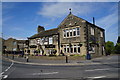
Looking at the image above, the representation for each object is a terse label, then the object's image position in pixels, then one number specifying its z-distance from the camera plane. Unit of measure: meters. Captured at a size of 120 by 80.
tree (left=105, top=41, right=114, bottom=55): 38.62
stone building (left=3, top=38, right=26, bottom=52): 58.78
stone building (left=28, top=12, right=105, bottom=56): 23.55
